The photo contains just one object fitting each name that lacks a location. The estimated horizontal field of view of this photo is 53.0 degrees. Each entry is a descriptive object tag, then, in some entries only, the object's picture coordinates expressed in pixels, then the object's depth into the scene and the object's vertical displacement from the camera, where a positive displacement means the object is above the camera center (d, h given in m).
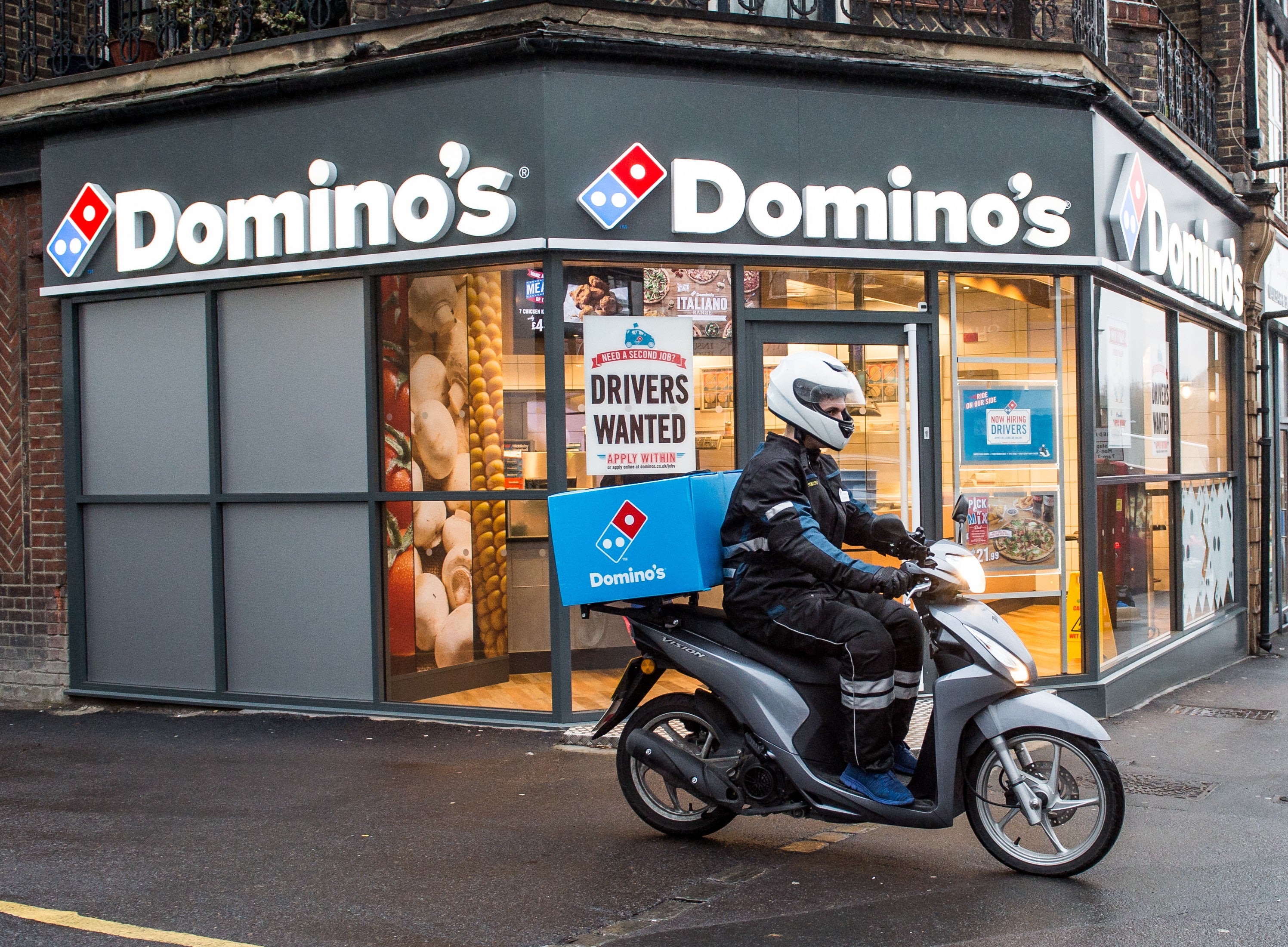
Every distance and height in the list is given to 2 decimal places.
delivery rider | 4.92 -0.44
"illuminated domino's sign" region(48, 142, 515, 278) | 7.97 +1.72
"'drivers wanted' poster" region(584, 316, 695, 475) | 8.02 +0.48
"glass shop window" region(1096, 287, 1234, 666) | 9.47 -0.12
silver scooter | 4.82 -1.07
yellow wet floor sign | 8.89 -1.06
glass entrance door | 8.60 +0.32
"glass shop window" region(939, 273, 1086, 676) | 8.80 +0.14
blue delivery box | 5.24 -0.28
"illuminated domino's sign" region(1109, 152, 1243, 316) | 9.27 +1.73
